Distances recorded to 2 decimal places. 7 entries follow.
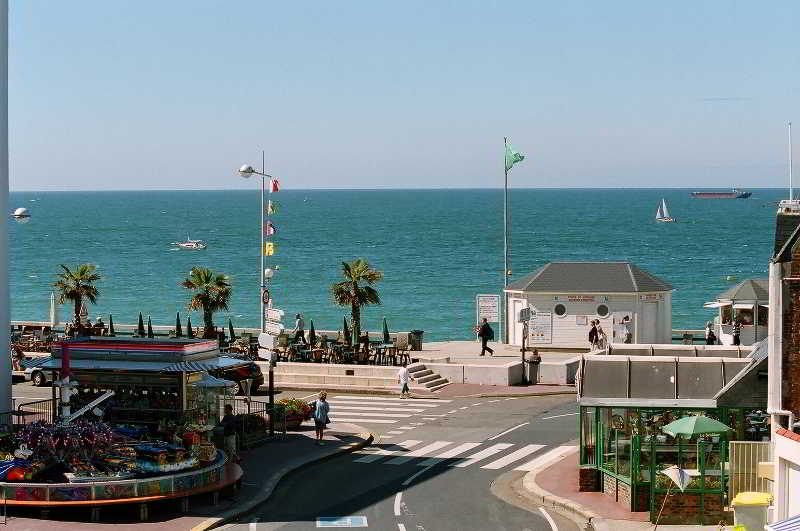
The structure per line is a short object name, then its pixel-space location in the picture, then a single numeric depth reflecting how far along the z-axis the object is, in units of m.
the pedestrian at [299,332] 53.51
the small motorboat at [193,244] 183.88
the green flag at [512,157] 64.25
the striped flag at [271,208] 50.00
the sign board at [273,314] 39.19
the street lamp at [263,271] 45.00
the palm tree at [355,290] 52.81
